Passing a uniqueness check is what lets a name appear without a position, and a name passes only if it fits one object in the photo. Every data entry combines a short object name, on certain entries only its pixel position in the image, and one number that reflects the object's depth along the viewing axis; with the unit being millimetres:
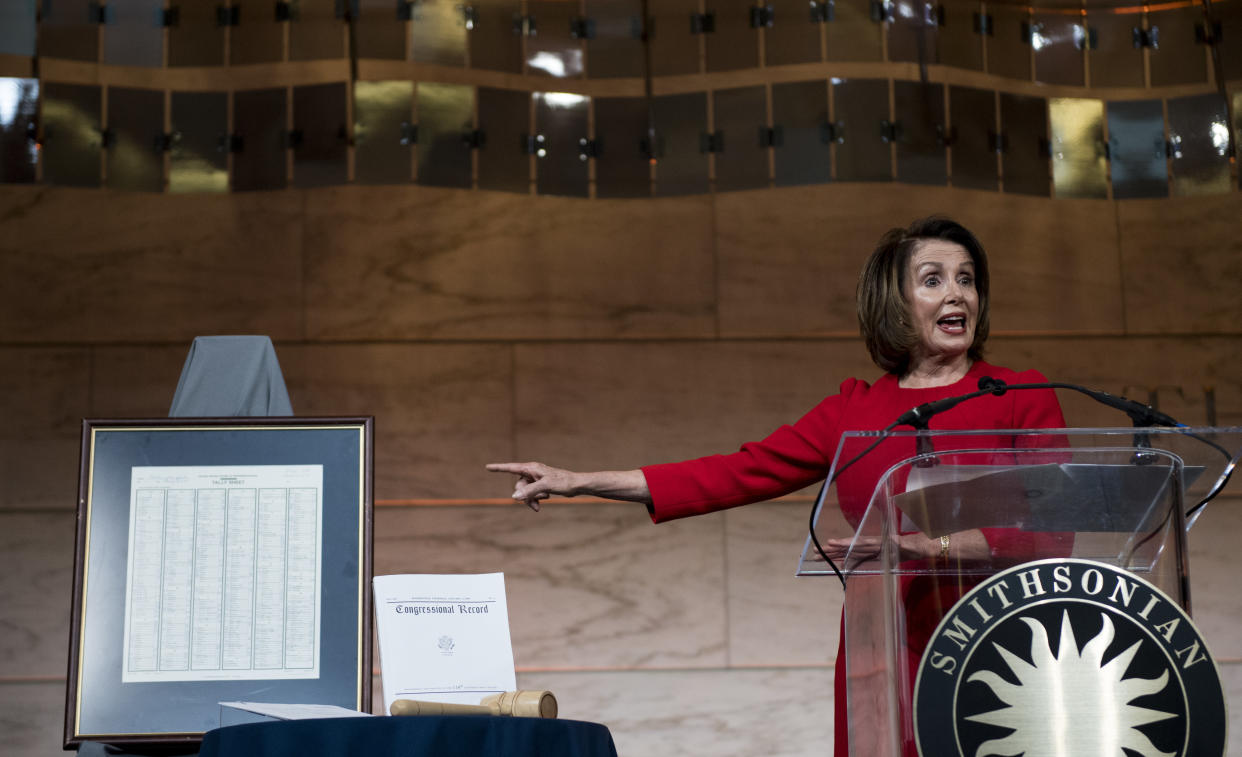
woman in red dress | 5160
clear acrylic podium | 3156
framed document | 4754
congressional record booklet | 4238
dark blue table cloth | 3430
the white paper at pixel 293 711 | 3975
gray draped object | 5516
